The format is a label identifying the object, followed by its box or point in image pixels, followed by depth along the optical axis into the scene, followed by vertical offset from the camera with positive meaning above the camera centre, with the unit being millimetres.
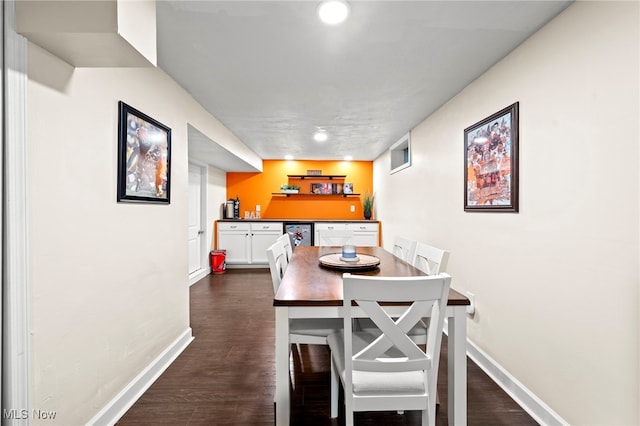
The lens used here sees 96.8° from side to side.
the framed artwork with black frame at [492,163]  1774 +341
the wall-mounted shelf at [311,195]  5734 +350
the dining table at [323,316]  1264 -529
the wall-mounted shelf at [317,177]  5644 +711
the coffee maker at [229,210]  5434 +46
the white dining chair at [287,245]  2564 -310
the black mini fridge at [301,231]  5266 -348
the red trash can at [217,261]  4934 -847
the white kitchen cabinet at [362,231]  5246 -349
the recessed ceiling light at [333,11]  1351 +992
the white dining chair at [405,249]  2243 -316
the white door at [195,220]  4434 -123
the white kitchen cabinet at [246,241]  5172 -524
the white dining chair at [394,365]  1107 -617
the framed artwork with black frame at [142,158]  1601 +345
